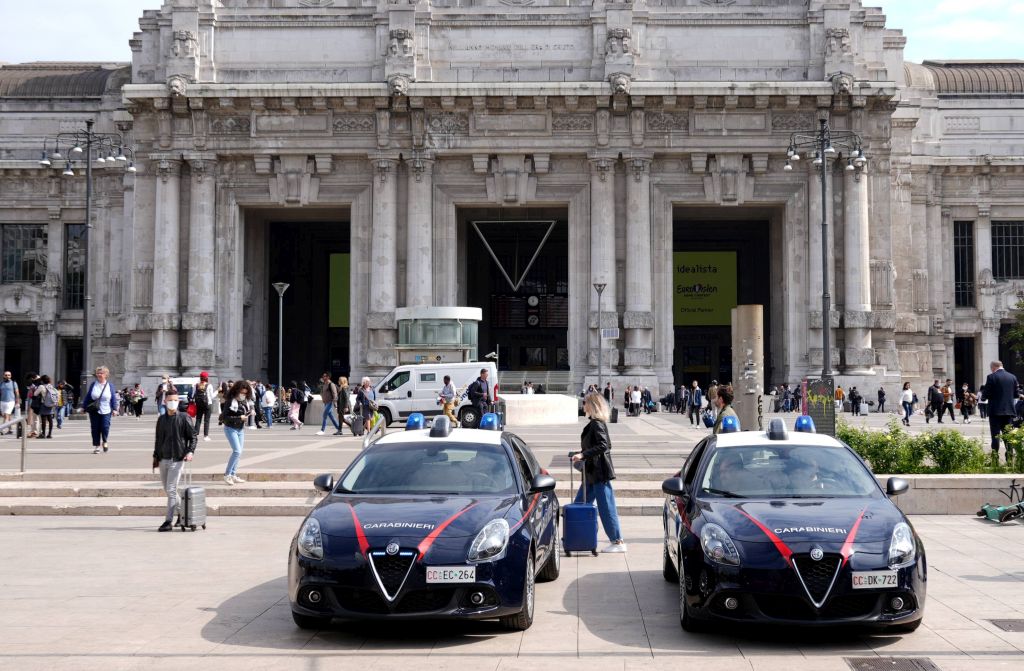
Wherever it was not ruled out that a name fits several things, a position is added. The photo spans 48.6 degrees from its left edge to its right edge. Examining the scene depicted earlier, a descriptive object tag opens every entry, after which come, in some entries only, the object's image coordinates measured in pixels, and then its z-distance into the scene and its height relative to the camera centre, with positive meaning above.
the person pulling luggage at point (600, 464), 12.54 -1.16
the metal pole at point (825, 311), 40.25 +1.77
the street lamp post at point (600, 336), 46.29 +0.98
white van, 37.28 -0.95
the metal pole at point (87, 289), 41.66 +2.66
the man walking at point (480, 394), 30.05 -0.91
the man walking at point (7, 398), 32.62 -1.08
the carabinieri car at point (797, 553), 8.27 -1.44
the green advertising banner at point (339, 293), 59.78 +3.57
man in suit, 20.16 -0.67
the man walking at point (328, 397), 33.25 -1.07
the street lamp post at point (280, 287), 46.90 +3.08
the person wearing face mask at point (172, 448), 14.73 -1.15
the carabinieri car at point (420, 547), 8.43 -1.43
